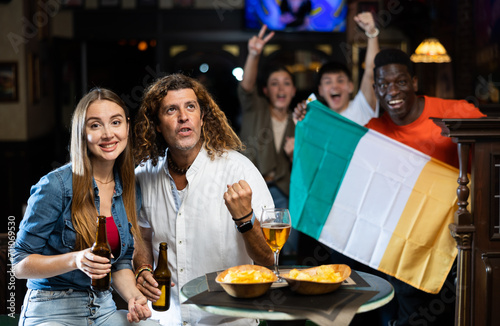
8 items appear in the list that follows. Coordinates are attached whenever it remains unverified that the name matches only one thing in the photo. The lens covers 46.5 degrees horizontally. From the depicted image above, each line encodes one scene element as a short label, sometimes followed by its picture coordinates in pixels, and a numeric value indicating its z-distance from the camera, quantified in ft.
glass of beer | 6.07
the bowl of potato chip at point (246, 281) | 5.54
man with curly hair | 7.64
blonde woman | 6.71
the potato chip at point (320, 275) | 5.65
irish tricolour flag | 9.55
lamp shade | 22.84
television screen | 25.46
